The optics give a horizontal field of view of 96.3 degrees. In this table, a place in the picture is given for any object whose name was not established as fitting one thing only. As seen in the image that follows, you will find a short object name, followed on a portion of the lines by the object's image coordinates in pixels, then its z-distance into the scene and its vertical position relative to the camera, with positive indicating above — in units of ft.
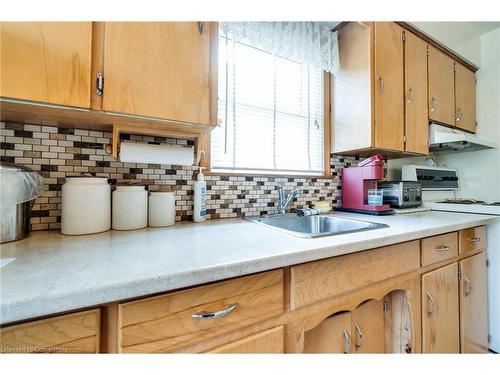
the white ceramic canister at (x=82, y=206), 2.68 -0.19
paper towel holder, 2.85 +0.81
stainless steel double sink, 3.94 -0.57
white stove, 4.68 -0.34
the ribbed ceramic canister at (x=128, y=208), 3.03 -0.24
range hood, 5.61 +1.39
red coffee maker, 4.72 +0.17
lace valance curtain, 4.25 +3.16
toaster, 5.11 -0.01
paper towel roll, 2.96 +0.52
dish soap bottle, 3.71 -0.15
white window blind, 4.50 +1.75
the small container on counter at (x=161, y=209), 3.31 -0.27
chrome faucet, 4.50 -0.17
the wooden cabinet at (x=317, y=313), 1.53 -1.12
